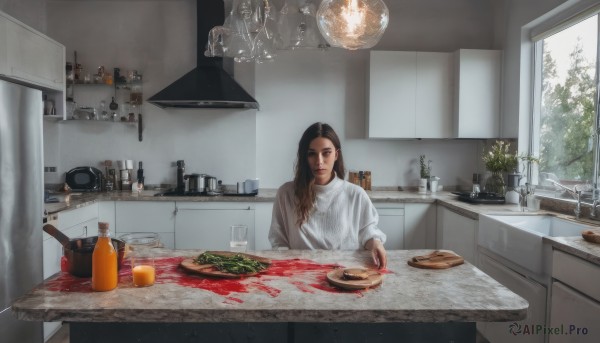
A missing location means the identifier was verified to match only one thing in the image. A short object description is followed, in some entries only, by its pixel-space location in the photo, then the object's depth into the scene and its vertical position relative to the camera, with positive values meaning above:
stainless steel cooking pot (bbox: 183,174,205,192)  4.06 -0.26
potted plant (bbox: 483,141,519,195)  3.63 -0.07
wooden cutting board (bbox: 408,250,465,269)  1.63 -0.39
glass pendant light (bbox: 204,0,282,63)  1.96 +0.56
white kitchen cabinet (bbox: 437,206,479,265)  3.15 -0.59
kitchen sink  2.27 -0.46
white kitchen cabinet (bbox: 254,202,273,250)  3.84 -0.55
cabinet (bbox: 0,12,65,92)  2.88 +0.71
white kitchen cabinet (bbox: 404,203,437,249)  3.84 -0.60
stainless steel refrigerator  2.37 -0.27
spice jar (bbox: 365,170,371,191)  4.36 -0.24
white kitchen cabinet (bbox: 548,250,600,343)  1.84 -0.62
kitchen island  1.20 -0.42
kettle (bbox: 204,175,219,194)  4.14 -0.27
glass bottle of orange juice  1.32 -0.33
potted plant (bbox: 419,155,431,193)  4.24 -0.17
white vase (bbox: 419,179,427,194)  4.24 -0.28
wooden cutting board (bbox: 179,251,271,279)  1.48 -0.39
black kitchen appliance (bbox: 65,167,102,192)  4.17 -0.24
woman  2.14 -0.25
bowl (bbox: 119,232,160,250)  1.62 -0.31
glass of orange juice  1.38 -0.37
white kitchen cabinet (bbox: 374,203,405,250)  3.83 -0.55
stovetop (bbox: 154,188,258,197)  3.88 -0.35
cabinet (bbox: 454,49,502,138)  4.00 +0.59
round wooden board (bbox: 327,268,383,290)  1.36 -0.39
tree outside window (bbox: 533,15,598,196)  3.03 +0.39
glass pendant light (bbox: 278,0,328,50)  1.96 +0.58
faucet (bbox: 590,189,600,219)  2.63 -0.28
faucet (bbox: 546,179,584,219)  2.72 -0.24
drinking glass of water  1.72 -0.32
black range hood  3.77 +0.61
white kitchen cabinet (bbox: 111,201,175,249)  3.76 -0.54
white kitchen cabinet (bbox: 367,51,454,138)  4.07 +0.57
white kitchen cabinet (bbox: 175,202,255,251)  3.80 -0.58
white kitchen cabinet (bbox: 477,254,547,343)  2.28 -0.76
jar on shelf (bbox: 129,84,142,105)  4.26 +0.57
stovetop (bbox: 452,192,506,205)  3.47 -0.33
